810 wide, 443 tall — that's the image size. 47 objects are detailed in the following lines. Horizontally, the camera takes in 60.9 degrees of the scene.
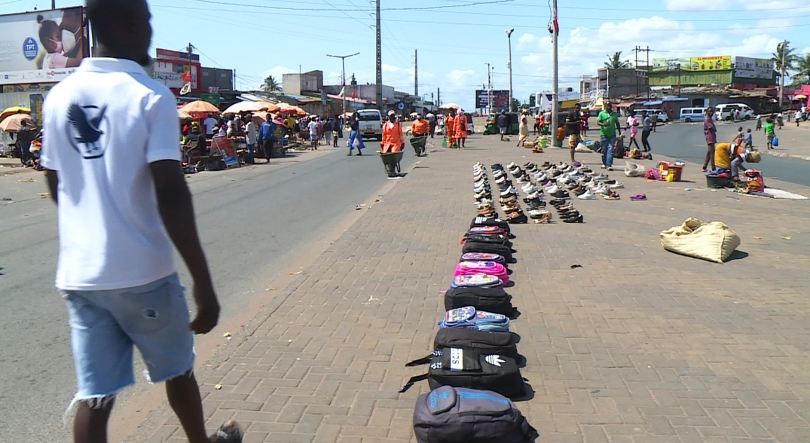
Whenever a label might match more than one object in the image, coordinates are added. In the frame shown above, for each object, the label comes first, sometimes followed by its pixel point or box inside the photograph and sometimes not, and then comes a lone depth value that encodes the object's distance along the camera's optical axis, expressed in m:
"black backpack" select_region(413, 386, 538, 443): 3.42
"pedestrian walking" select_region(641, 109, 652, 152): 26.56
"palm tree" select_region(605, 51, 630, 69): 108.12
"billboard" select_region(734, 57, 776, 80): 97.12
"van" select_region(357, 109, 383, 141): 41.66
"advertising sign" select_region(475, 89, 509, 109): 120.12
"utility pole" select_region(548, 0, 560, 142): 28.80
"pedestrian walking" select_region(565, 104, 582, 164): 21.23
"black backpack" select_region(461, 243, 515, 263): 7.86
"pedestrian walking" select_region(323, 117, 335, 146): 38.69
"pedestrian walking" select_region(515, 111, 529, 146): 31.64
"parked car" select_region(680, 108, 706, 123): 70.06
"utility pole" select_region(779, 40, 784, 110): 82.69
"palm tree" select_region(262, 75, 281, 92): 104.91
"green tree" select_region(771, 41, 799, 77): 93.32
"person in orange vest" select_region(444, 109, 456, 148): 32.22
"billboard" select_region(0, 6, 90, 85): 33.41
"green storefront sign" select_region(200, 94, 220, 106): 49.75
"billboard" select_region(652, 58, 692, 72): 99.96
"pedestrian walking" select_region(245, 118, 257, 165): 25.58
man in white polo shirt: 2.35
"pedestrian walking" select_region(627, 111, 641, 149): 25.97
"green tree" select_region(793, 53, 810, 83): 94.69
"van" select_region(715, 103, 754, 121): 67.25
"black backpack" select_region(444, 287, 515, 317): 5.64
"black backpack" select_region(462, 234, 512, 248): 8.16
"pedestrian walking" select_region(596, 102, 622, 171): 18.48
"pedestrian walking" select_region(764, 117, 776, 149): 31.98
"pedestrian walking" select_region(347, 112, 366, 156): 28.91
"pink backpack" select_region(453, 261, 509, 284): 6.76
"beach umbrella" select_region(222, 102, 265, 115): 29.80
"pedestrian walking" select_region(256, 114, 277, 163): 27.66
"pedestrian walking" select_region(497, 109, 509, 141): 38.97
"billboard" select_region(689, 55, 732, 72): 96.19
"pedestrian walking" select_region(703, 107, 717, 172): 18.98
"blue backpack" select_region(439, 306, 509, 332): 4.99
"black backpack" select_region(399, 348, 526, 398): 4.12
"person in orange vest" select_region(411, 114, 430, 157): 27.61
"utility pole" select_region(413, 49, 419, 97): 99.62
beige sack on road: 7.93
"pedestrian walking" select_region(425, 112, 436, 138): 43.28
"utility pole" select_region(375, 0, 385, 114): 57.16
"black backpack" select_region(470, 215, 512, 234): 9.21
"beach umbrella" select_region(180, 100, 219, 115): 27.27
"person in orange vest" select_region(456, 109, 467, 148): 31.50
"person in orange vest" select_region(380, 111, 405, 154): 19.14
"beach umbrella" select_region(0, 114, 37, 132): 24.28
